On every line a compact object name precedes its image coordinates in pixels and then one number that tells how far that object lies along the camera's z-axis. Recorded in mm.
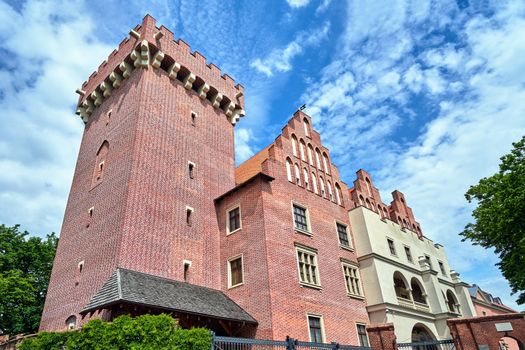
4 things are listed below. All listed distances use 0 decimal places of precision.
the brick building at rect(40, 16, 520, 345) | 18891
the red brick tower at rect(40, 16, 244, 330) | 19438
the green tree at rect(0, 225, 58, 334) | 32000
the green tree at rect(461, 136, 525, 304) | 21531
